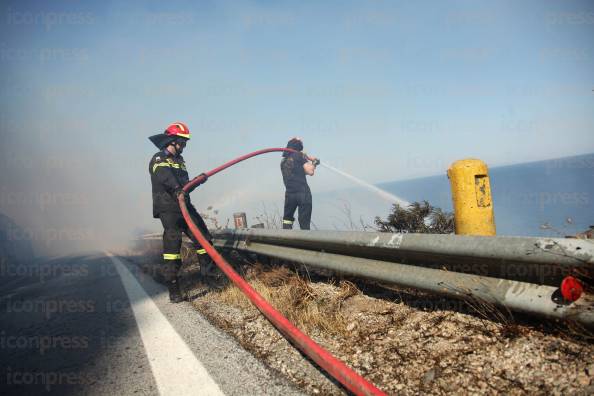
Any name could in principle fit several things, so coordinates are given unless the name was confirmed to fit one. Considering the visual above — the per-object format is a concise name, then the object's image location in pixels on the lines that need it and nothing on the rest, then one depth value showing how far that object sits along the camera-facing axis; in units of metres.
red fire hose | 1.21
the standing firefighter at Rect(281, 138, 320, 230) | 6.43
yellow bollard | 2.04
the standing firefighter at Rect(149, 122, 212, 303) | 3.90
